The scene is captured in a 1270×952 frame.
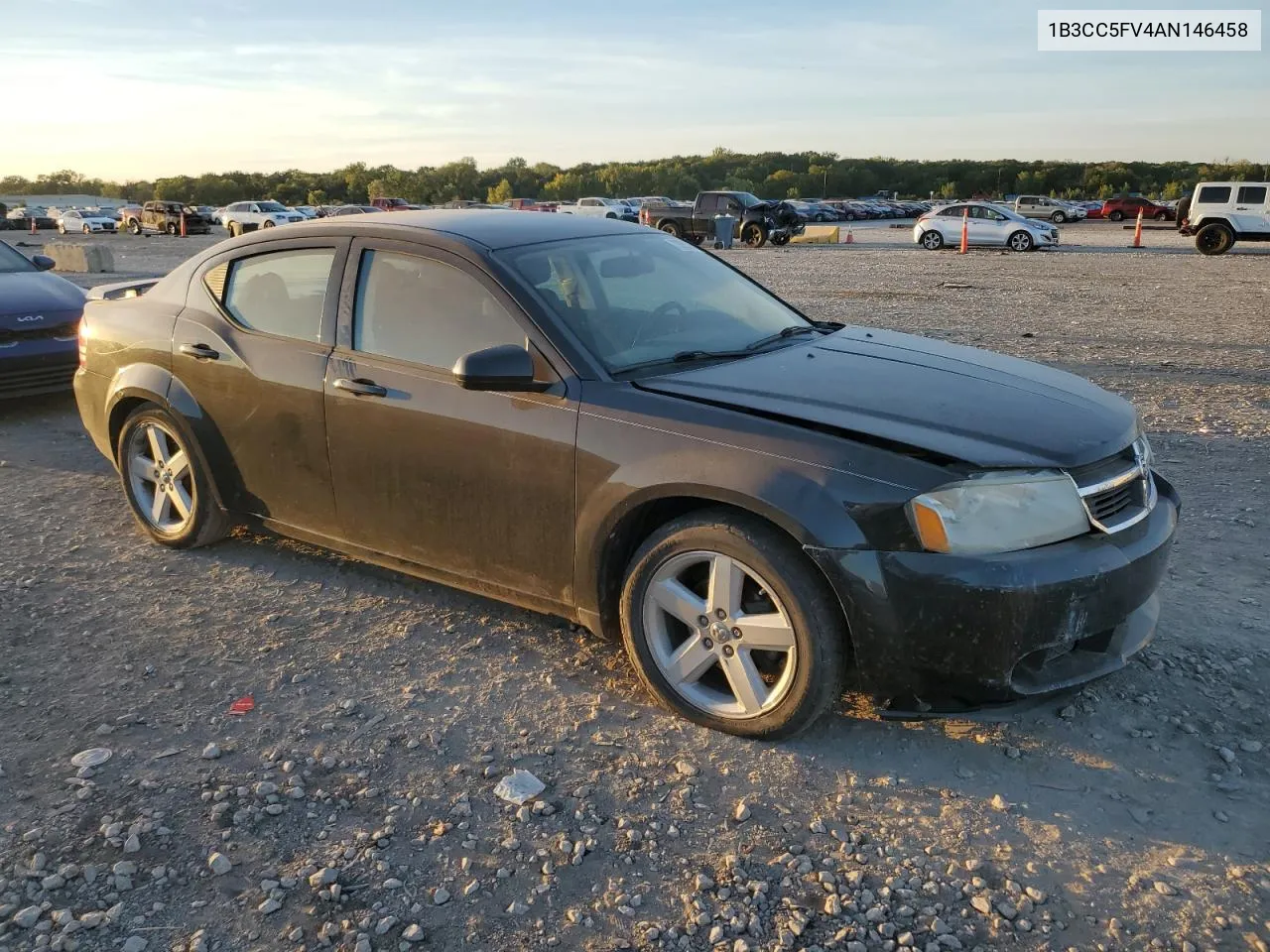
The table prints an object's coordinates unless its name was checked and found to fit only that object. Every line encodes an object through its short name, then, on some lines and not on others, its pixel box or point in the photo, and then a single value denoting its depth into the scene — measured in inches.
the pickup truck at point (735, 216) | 1225.4
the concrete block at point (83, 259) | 870.4
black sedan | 112.1
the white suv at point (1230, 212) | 1026.7
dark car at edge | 298.5
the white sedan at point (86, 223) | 1882.4
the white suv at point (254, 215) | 1626.5
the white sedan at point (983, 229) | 1157.7
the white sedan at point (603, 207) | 1571.1
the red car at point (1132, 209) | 2037.4
